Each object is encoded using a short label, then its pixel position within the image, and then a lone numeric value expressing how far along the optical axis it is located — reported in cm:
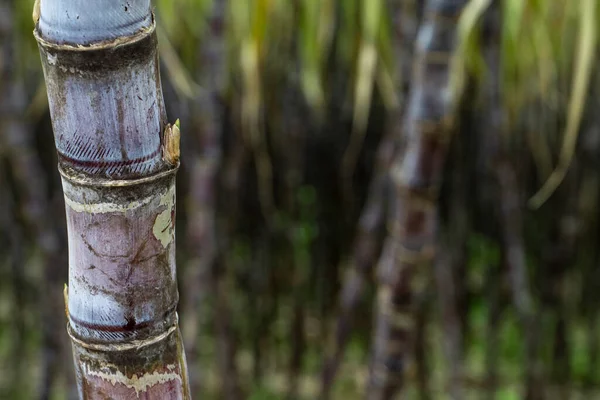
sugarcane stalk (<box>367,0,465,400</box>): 99
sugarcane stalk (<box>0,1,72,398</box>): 157
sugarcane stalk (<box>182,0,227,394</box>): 140
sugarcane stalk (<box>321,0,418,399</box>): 138
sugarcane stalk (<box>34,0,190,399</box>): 61
